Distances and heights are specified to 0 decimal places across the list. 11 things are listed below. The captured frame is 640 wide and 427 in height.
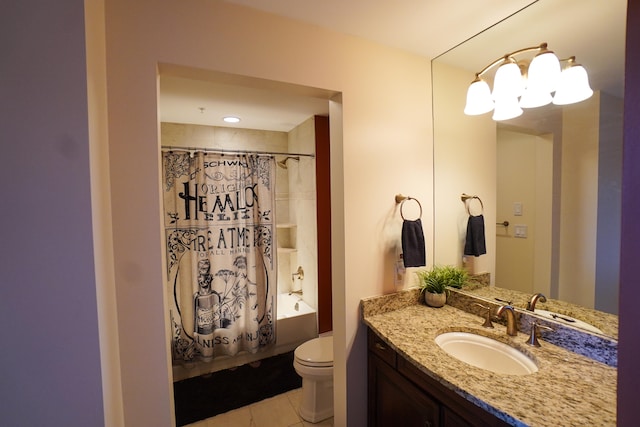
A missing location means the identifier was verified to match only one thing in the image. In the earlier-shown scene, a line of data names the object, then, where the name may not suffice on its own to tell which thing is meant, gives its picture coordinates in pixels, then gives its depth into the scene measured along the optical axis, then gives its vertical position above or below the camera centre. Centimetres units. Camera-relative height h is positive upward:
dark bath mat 202 -157
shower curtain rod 222 +50
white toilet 184 -131
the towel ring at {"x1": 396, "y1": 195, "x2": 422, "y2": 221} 161 +2
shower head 300 +50
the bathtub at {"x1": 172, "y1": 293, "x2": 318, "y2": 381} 248 -142
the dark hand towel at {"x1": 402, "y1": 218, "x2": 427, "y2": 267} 154 -25
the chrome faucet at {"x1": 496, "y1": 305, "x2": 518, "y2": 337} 126 -58
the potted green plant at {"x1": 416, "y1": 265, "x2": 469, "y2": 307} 161 -50
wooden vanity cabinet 93 -84
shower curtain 230 -43
